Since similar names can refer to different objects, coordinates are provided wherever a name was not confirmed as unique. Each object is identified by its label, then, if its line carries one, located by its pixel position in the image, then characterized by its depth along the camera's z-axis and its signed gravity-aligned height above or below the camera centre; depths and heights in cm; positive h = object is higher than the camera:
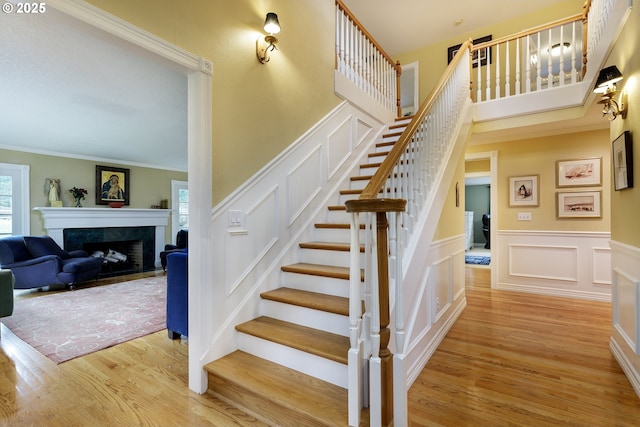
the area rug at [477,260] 695 -113
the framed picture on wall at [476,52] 508 +294
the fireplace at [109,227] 545 -24
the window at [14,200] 502 +27
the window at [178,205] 739 +25
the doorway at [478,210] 576 +12
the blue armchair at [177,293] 257 -70
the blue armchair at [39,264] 449 -76
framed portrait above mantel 614 +65
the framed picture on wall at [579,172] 402 +57
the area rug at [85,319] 270 -118
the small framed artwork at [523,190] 441 +35
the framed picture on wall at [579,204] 403 +12
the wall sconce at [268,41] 225 +139
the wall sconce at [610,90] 214 +95
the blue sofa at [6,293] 296 -79
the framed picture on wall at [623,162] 206 +38
